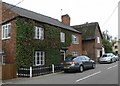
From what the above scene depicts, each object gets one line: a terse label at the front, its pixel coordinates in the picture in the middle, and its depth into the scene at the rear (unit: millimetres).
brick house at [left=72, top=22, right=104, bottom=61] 17324
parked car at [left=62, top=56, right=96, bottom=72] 9104
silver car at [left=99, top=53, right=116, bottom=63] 15739
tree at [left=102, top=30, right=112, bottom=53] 23869
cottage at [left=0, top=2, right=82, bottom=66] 9367
